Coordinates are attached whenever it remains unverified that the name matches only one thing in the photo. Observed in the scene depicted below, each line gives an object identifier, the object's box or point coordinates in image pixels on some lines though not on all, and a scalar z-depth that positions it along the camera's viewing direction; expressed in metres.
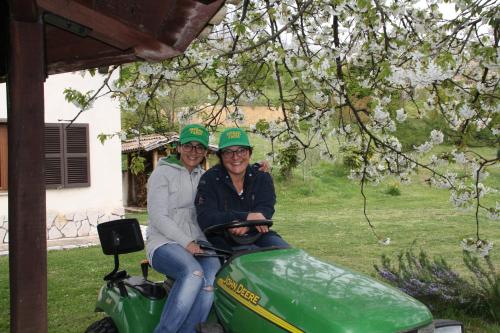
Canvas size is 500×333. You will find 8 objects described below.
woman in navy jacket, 3.39
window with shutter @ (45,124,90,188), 11.96
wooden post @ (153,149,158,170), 18.81
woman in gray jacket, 3.14
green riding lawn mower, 2.42
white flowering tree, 5.09
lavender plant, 6.00
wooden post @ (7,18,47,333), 2.46
